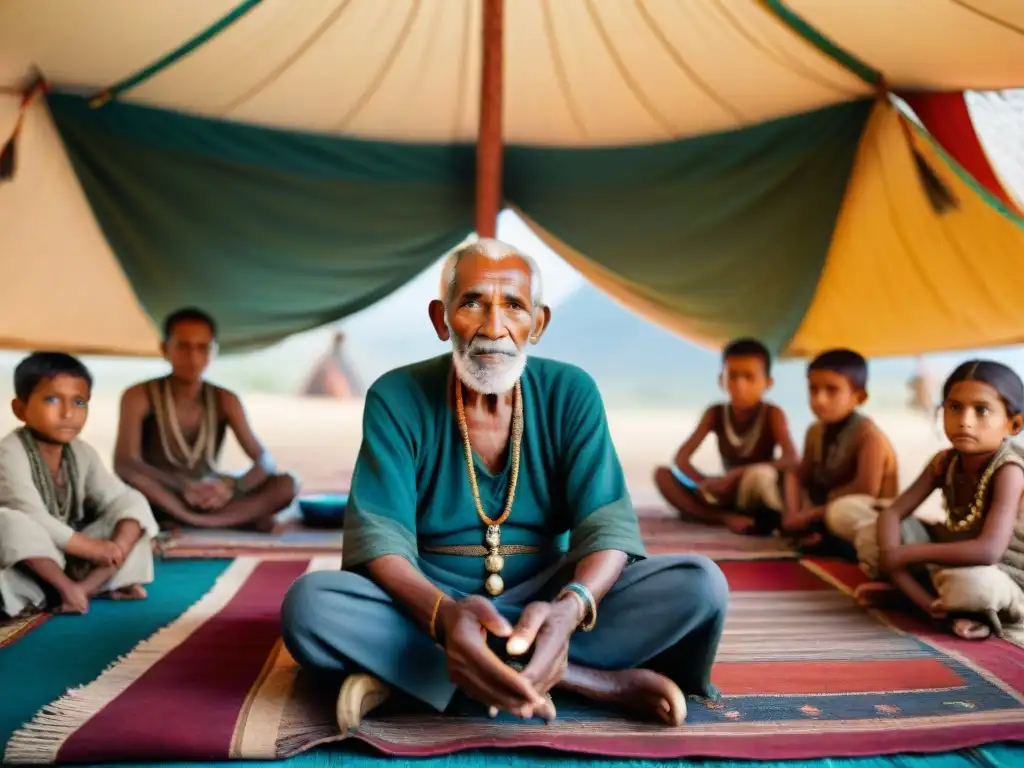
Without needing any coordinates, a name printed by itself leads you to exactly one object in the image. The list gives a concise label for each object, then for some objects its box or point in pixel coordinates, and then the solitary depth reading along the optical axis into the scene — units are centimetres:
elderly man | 196
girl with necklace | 272
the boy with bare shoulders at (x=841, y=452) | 396
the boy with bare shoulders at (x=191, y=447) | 435
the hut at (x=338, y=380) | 1357
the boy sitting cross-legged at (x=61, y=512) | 284
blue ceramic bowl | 461
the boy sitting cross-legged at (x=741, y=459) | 459
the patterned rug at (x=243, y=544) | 385
